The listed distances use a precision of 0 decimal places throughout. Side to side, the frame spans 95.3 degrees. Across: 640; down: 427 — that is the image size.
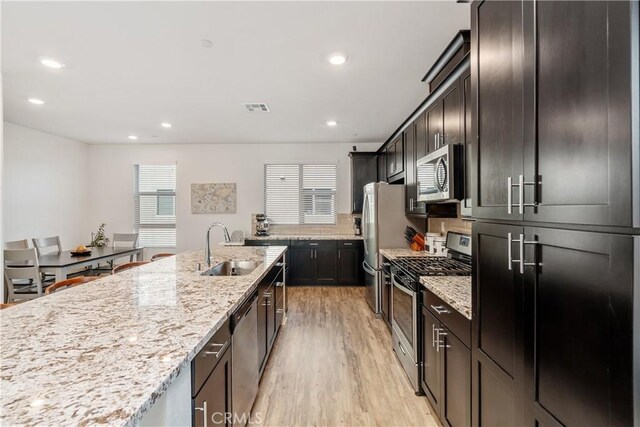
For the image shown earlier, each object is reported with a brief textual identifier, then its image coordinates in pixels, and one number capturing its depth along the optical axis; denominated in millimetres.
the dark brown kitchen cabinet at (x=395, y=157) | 3662
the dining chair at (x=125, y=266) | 2776
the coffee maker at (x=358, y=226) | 5504
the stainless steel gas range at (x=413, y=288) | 2086
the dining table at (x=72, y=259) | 3252
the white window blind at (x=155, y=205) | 5898
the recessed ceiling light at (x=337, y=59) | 2479
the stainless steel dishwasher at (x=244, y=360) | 1472
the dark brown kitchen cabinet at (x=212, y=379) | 1014
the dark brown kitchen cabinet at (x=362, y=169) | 5363
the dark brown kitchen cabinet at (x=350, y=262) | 5180
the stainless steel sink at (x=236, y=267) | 2620
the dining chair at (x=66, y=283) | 2054
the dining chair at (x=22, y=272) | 3086
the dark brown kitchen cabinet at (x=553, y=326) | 675
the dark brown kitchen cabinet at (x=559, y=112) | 652
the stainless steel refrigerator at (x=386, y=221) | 3567
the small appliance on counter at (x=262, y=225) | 5555
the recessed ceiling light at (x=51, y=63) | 2576
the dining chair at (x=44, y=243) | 4200
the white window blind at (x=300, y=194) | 5809
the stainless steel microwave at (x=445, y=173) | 2082
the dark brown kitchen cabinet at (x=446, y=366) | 1447
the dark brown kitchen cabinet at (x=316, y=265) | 5207
